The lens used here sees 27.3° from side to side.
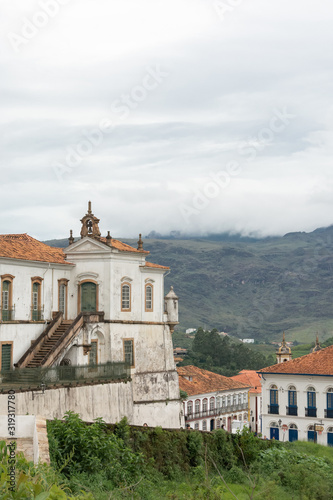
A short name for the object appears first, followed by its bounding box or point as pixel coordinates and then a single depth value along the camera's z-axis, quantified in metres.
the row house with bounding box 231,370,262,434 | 82.62
